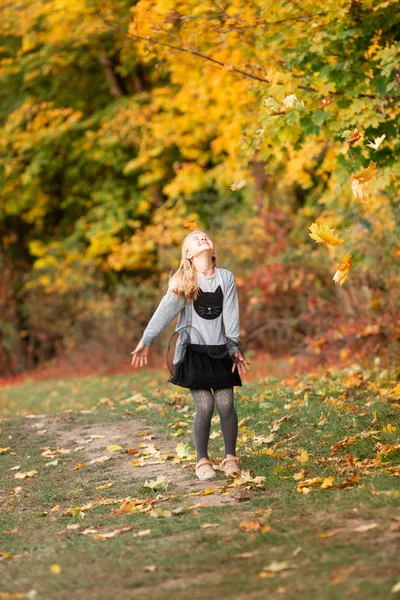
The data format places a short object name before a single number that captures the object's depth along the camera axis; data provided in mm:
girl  10306
